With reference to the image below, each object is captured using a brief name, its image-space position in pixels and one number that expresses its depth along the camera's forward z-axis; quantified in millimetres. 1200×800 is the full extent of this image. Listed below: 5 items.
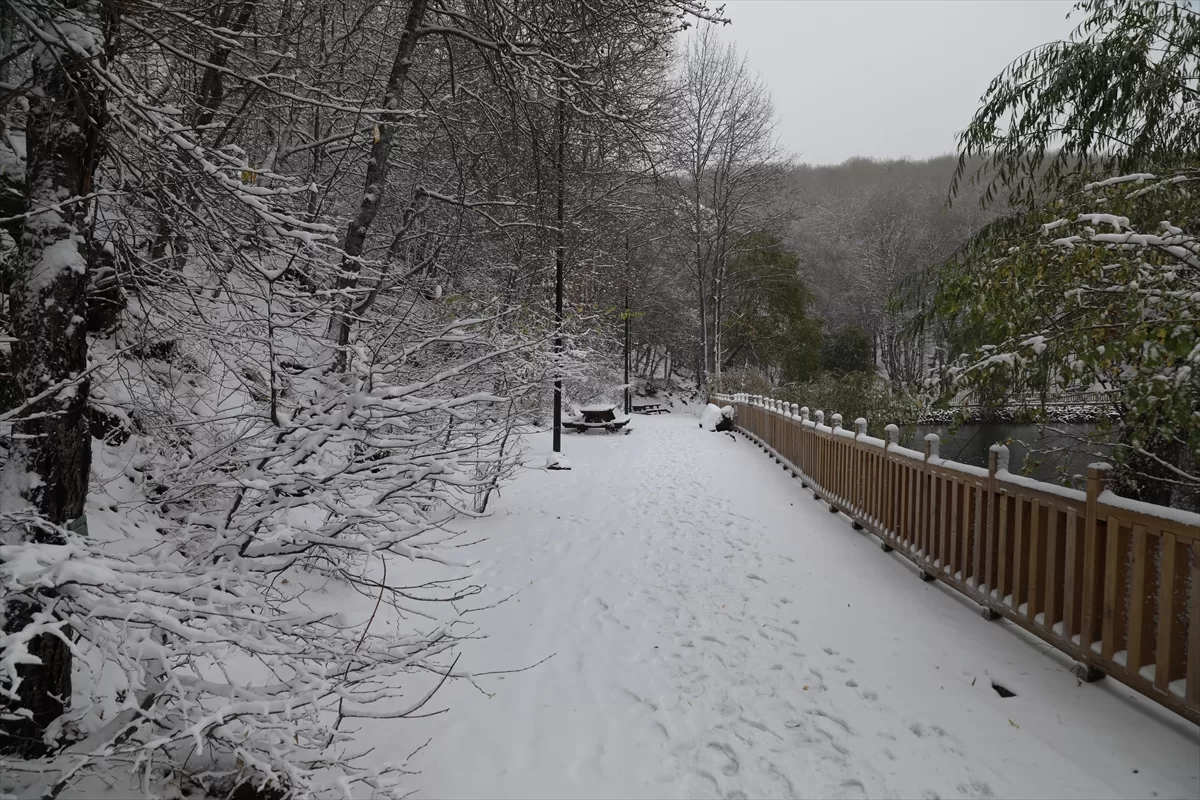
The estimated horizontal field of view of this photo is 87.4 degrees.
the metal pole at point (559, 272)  9836
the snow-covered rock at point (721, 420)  18422
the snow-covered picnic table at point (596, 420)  16953
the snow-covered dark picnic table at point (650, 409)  28111
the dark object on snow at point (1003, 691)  3118
